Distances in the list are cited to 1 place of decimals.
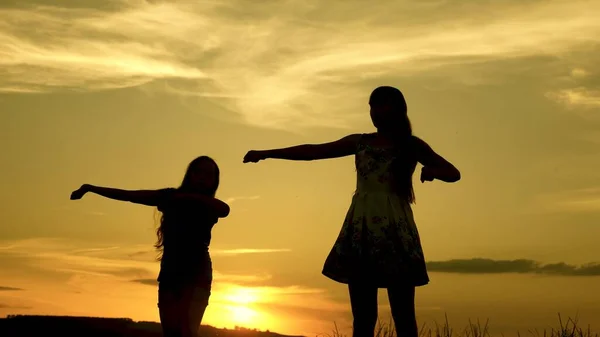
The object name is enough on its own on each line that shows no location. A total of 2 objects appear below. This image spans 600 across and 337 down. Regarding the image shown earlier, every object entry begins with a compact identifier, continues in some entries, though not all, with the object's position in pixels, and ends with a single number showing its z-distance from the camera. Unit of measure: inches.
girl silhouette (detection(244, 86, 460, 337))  277.9
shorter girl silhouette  319.9
